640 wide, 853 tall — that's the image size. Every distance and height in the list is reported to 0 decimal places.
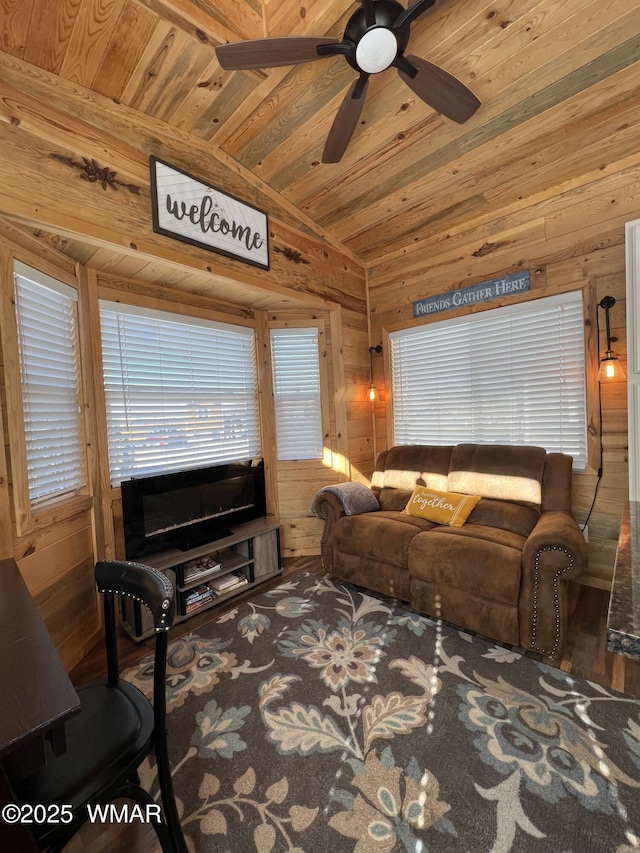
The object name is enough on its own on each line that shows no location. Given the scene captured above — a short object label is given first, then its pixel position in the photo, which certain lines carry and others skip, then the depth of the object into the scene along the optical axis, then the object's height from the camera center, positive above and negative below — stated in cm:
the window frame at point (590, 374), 270 +22
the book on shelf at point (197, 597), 259 -133
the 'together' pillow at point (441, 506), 271 -77
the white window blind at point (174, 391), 261 +25
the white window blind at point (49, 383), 194 +26
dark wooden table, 68 -58
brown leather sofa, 198 -88
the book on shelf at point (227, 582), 279 -132
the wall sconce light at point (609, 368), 243 +23
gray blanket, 304 -75
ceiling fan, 144 +159
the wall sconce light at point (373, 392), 386 +22
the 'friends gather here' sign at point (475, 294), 305 +106
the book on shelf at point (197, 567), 266 -115
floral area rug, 120 -142
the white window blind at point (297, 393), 362 +24
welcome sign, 230 +147
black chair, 90 -94
